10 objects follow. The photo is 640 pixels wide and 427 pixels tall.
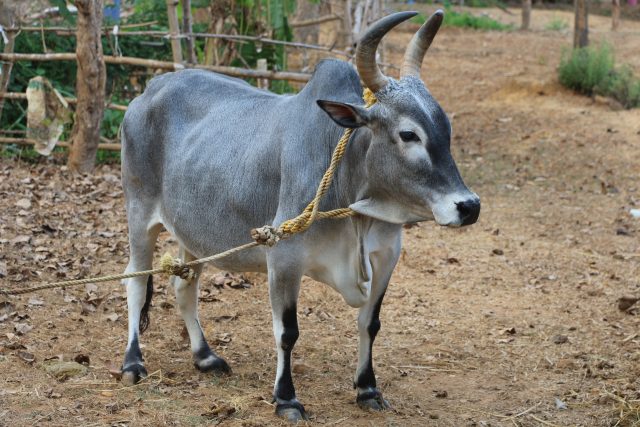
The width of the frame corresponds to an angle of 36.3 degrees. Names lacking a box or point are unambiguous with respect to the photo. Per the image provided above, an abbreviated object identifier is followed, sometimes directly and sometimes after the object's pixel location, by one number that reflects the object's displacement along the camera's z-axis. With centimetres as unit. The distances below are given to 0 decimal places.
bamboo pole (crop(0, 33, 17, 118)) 925
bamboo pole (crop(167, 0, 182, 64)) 891
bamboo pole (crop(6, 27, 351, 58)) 905
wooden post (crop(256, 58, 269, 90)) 973
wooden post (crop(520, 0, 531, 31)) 2100
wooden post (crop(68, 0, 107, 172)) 837
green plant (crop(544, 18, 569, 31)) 2167
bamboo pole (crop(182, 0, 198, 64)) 903
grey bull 396
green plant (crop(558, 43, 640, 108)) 1246
